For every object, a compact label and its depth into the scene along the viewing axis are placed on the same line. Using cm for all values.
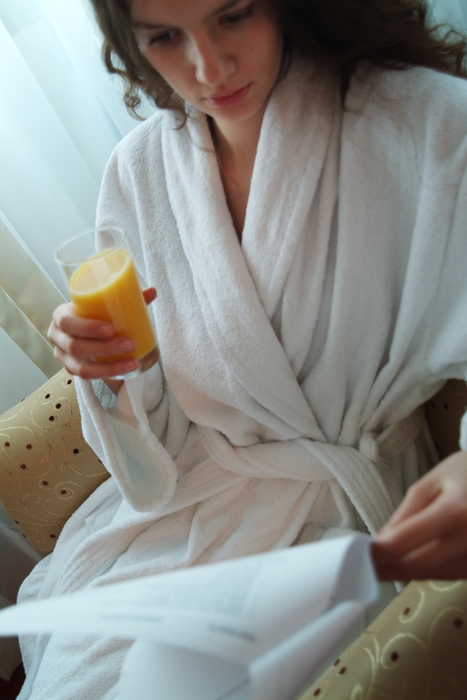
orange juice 73
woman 75
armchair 59
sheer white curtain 124
